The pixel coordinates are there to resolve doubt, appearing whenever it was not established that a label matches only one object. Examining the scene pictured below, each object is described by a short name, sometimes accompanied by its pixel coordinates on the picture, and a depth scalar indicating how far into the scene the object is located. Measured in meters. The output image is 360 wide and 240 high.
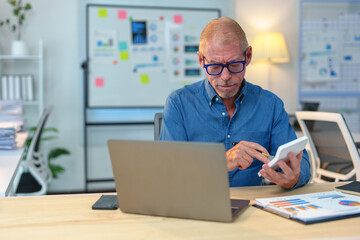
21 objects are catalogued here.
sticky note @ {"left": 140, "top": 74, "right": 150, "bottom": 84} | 4.34
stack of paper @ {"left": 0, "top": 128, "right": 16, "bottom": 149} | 2.60
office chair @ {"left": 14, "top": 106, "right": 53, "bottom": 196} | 2.83
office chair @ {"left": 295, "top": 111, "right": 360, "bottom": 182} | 2.29
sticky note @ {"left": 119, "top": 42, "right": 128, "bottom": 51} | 4.27
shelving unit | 4.05
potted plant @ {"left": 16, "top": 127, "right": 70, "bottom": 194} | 3.99
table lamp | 4.26
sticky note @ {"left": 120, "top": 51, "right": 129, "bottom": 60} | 4.28
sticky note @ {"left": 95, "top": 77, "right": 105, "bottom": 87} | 4.24
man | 1.51
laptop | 0.98
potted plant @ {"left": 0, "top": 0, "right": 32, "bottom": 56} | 3.90
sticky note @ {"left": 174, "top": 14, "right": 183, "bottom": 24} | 4.41
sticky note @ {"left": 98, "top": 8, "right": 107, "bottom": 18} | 4.23
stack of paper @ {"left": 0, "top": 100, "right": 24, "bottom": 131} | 3.08
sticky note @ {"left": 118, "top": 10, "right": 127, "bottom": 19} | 4.27
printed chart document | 1.04
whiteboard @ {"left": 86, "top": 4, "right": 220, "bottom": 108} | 4.23
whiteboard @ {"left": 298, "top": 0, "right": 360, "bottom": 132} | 4.71
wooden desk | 0.95
